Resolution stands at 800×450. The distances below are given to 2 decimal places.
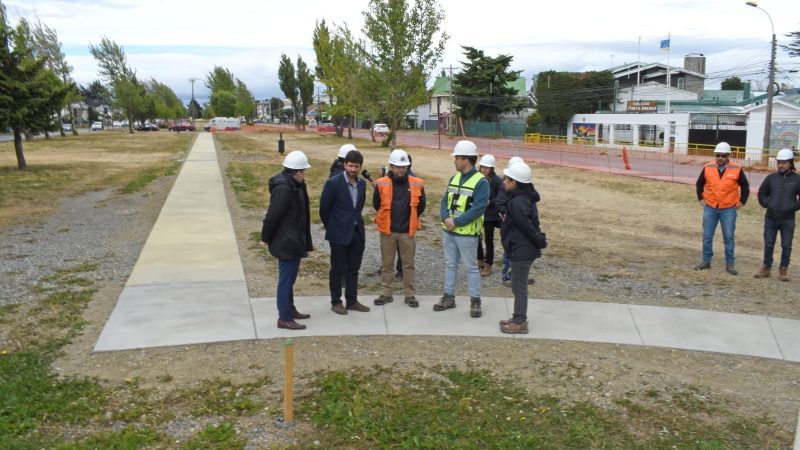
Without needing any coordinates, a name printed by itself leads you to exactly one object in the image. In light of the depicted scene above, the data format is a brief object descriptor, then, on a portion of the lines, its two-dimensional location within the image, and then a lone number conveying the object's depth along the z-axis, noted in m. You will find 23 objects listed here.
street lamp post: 29.53
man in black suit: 6.63
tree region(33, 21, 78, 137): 58.22
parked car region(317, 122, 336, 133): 73.44
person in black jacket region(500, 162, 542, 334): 6.17
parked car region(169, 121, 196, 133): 74.20
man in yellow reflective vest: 6.57
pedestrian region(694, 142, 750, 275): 8.79
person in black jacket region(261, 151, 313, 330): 6.07
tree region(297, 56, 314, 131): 71.62
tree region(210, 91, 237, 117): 94.31
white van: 78.06
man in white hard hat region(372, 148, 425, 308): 6.85
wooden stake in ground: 4.25
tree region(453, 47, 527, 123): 68.56
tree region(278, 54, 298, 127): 73.12
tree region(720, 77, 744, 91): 86.61
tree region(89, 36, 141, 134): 69.75
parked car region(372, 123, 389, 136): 60.45
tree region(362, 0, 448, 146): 23.86
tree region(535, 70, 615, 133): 60.18
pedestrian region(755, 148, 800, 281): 8.55
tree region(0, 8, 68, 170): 22.72
